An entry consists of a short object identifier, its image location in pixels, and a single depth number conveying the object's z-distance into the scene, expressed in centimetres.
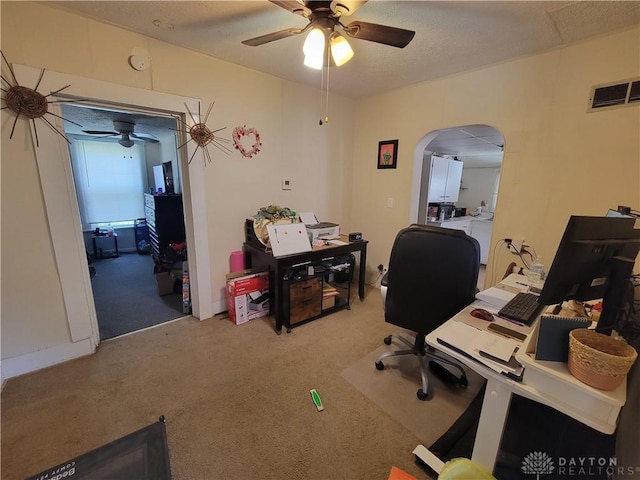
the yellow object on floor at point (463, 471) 91
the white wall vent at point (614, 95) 180
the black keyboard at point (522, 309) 131
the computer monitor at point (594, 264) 94
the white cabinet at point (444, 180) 411
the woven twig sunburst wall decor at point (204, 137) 236
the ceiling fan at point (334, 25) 135
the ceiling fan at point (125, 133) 387
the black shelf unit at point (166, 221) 433
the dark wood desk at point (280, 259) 239
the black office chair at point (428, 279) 155
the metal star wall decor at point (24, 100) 166
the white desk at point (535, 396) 79
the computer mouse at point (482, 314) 133
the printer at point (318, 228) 290
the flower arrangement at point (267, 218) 259
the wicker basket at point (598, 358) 75
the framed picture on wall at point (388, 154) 324
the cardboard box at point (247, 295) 259
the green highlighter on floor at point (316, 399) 167
